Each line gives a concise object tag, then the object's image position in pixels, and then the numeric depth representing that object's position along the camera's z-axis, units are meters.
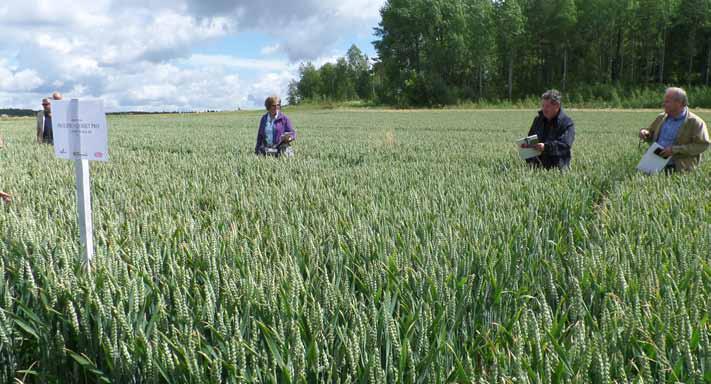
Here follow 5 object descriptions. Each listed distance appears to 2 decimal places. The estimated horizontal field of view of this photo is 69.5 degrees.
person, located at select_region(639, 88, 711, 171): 5.71
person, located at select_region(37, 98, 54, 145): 11.08
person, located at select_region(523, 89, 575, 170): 6.08
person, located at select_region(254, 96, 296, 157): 7.73
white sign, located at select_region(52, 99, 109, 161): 2.50
